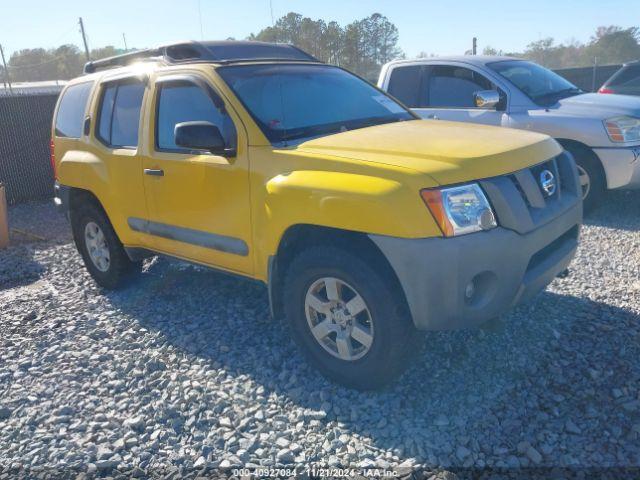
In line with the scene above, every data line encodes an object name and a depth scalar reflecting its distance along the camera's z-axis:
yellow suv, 2.79
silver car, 5.93
